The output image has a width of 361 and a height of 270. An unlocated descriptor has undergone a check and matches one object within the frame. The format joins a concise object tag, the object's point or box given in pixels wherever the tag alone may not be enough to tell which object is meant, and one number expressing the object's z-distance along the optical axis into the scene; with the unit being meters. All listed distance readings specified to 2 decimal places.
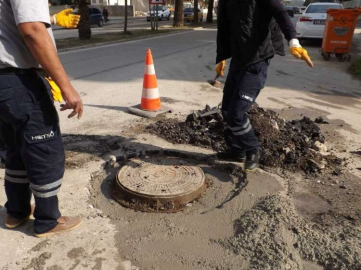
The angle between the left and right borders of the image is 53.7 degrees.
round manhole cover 2.89
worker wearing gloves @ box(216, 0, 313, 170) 3.08
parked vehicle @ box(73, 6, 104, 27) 28.34
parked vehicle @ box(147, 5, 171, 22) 39.42
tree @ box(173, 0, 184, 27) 25.89
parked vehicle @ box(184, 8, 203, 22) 35.49
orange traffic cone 5.20
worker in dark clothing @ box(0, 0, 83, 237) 2.01
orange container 10.36
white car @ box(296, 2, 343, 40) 12.95
